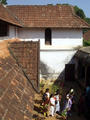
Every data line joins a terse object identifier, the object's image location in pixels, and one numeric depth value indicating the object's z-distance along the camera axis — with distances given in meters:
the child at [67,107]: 8.16
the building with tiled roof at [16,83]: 3.02
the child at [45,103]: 8.24
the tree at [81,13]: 45.28
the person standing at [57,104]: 8.44
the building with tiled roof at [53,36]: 13.48
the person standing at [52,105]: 7.99
